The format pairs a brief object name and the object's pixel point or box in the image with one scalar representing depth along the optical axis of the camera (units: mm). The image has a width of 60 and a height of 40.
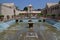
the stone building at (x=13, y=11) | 13612
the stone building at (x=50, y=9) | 14917
